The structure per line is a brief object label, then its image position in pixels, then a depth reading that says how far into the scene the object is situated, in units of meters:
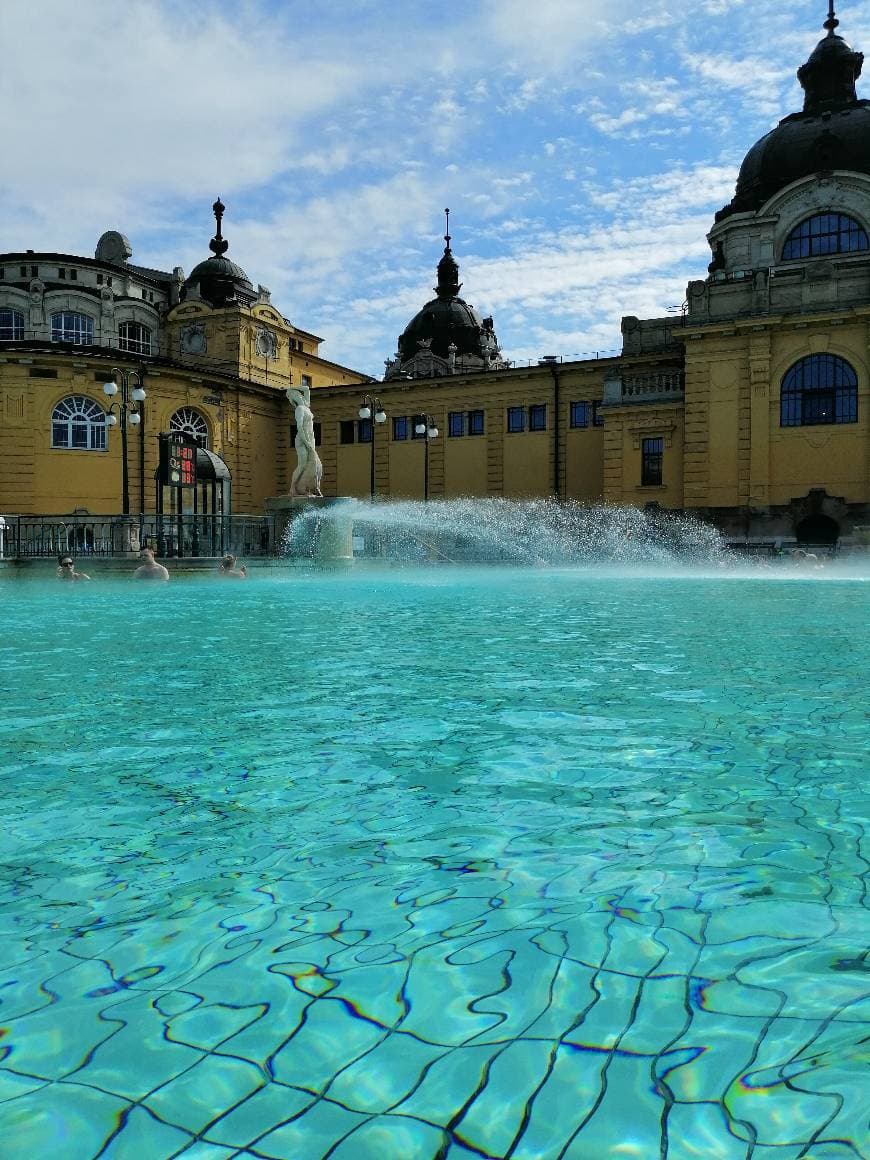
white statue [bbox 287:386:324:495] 28.52
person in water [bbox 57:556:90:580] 21.44
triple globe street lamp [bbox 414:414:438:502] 35.02
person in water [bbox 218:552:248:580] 23.42
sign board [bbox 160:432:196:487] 28.80
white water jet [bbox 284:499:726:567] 34.47
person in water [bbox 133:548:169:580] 22.00
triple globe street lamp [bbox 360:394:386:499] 32.61
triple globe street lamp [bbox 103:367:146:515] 30.88
